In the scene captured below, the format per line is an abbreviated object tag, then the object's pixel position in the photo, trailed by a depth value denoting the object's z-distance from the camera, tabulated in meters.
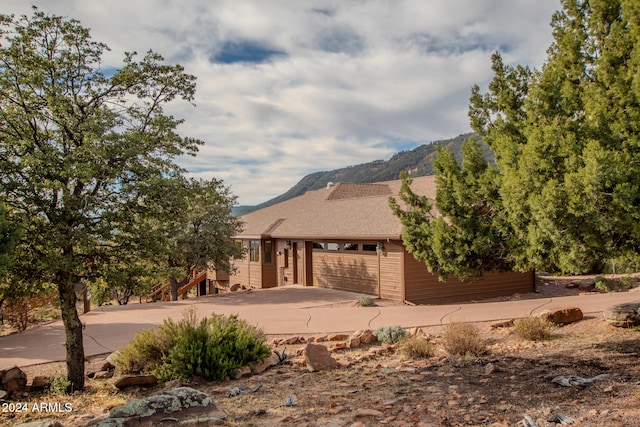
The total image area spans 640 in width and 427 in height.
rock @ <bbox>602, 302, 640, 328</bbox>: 9.39
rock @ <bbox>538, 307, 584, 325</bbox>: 10.14
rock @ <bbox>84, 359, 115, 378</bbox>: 7.95
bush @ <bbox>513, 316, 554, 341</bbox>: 8.66
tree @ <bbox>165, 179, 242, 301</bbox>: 18.17
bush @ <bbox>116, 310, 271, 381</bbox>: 7.15
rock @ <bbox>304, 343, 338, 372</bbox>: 7.26
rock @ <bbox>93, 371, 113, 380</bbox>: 7.80
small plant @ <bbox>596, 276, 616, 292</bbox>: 17.32
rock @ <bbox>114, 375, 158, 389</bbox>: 6.86
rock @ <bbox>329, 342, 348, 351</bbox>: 8.77
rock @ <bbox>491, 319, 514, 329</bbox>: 10.24
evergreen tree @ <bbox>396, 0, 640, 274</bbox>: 5.50
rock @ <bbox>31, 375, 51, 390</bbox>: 6.97
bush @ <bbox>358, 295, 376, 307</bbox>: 14.51
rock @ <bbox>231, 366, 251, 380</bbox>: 7.20
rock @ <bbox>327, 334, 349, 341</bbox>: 9.62
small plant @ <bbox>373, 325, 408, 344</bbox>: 9.06
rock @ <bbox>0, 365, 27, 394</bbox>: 6.68
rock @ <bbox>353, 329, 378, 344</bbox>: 9.18
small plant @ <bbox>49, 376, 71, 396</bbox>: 6.77
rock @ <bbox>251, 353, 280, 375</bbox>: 7.45
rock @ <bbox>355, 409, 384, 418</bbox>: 4.82
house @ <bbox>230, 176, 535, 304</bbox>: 15.80
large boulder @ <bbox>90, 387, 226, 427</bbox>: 4.64
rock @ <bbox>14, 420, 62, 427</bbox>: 4.53
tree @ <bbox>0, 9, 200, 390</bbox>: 6.29
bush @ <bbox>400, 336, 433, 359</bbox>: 7.76
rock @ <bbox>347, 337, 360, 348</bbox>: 8.95
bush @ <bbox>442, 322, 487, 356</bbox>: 7.70
